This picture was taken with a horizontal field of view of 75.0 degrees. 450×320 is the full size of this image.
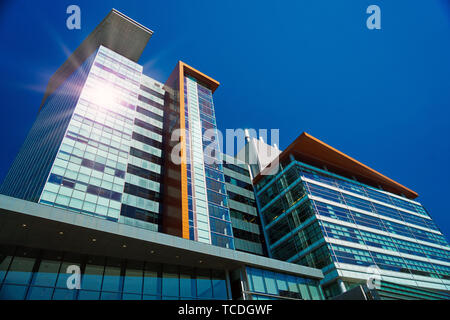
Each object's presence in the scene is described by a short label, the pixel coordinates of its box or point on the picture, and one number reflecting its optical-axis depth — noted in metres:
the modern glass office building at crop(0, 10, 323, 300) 19.70
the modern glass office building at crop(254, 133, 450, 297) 44.09
